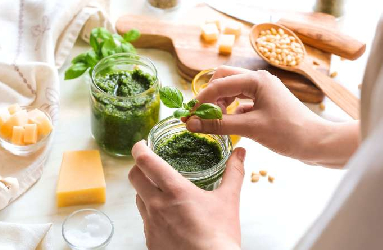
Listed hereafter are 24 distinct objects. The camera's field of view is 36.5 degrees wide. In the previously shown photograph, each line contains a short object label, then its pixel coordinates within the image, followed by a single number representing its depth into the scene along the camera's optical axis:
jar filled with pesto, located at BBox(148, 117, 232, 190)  1.10
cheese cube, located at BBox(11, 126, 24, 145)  1.33
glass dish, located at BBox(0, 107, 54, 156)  1.34
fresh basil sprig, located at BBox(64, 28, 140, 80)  1.48
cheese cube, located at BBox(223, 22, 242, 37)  1.69
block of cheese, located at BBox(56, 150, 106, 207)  1.28
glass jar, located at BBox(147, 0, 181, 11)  1.81
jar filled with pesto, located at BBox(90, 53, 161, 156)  1.31
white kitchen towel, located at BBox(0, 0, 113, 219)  1.36
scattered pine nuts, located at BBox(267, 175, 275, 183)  1.38
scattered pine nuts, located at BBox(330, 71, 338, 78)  1.64
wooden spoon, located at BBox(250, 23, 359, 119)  1.51
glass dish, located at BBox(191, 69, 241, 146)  1.42
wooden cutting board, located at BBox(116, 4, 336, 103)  1.58
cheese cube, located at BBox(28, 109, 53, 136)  1.36
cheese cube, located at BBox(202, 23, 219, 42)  1.67
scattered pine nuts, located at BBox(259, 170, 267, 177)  1.39
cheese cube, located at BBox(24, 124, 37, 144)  1.34
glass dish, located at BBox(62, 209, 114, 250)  1.19
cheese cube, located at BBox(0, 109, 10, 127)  1.34
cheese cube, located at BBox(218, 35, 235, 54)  1.63
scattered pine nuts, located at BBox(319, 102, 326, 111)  1.55
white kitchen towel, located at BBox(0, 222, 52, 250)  1.17
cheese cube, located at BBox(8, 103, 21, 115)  1.38
